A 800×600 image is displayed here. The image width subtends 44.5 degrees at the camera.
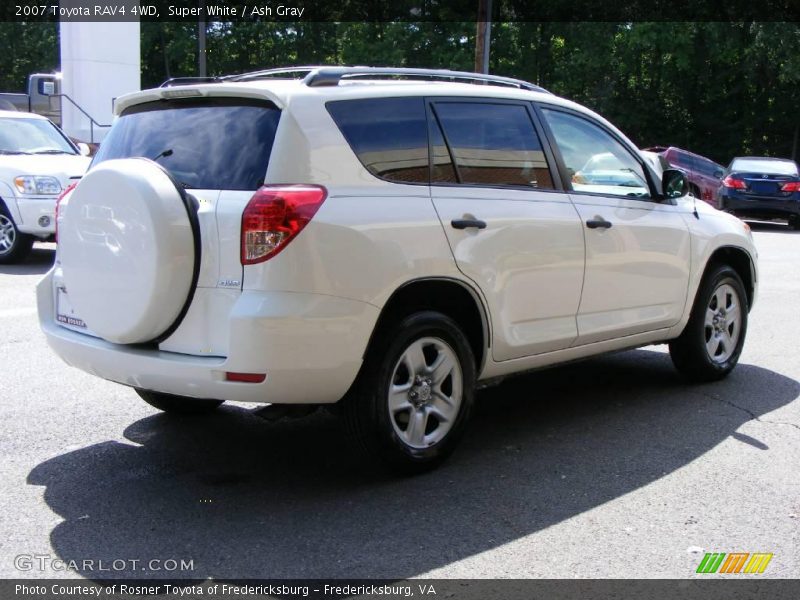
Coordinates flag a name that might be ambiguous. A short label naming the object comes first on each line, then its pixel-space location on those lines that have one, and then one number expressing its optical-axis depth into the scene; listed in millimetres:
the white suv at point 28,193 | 11406
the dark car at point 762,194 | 20609
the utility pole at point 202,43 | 29734
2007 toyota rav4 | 3998
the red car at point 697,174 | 23781
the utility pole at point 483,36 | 23016
